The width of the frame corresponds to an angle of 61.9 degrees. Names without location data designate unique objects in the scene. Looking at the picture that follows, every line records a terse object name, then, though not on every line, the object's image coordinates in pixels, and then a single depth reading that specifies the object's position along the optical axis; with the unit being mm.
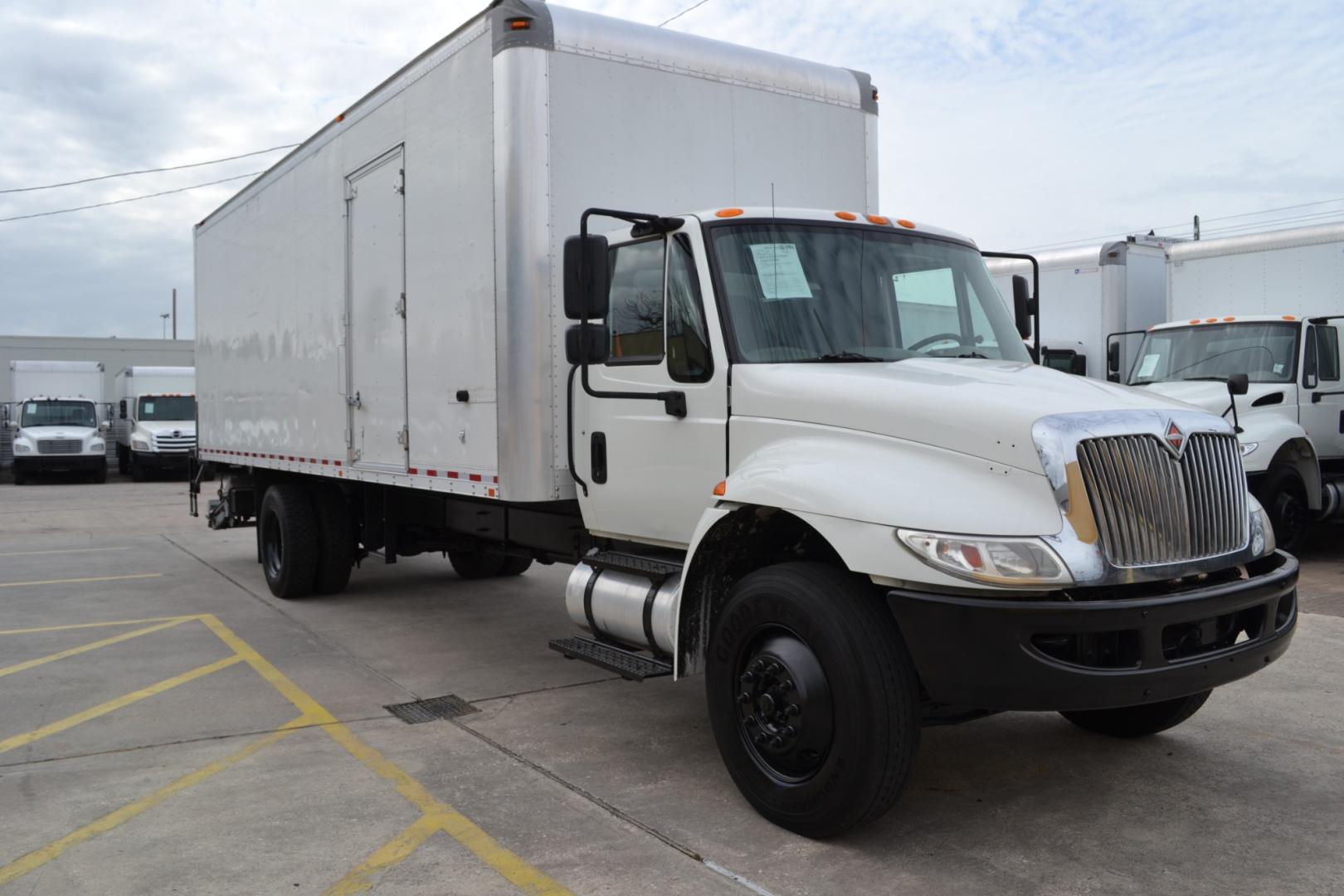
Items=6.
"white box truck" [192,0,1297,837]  3803
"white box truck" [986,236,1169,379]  14148
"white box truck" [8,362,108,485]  27547
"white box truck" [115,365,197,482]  28266
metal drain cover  6074
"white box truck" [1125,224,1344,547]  10953
